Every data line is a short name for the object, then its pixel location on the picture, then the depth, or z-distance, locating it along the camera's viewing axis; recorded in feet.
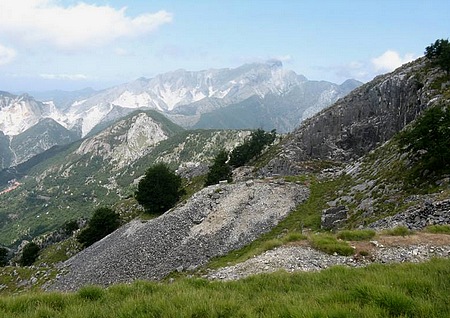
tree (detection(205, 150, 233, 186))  252.83
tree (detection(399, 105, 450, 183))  95.91
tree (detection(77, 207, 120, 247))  222.69
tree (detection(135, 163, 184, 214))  188.24
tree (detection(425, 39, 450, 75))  185.06
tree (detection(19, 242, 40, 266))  279.90
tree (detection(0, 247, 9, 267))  283.38
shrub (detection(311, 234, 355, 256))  52.80
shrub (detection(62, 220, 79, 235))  374.43
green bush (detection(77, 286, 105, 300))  30.53
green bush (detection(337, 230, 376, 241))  58.80
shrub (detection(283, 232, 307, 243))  61.05
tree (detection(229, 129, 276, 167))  329.42
